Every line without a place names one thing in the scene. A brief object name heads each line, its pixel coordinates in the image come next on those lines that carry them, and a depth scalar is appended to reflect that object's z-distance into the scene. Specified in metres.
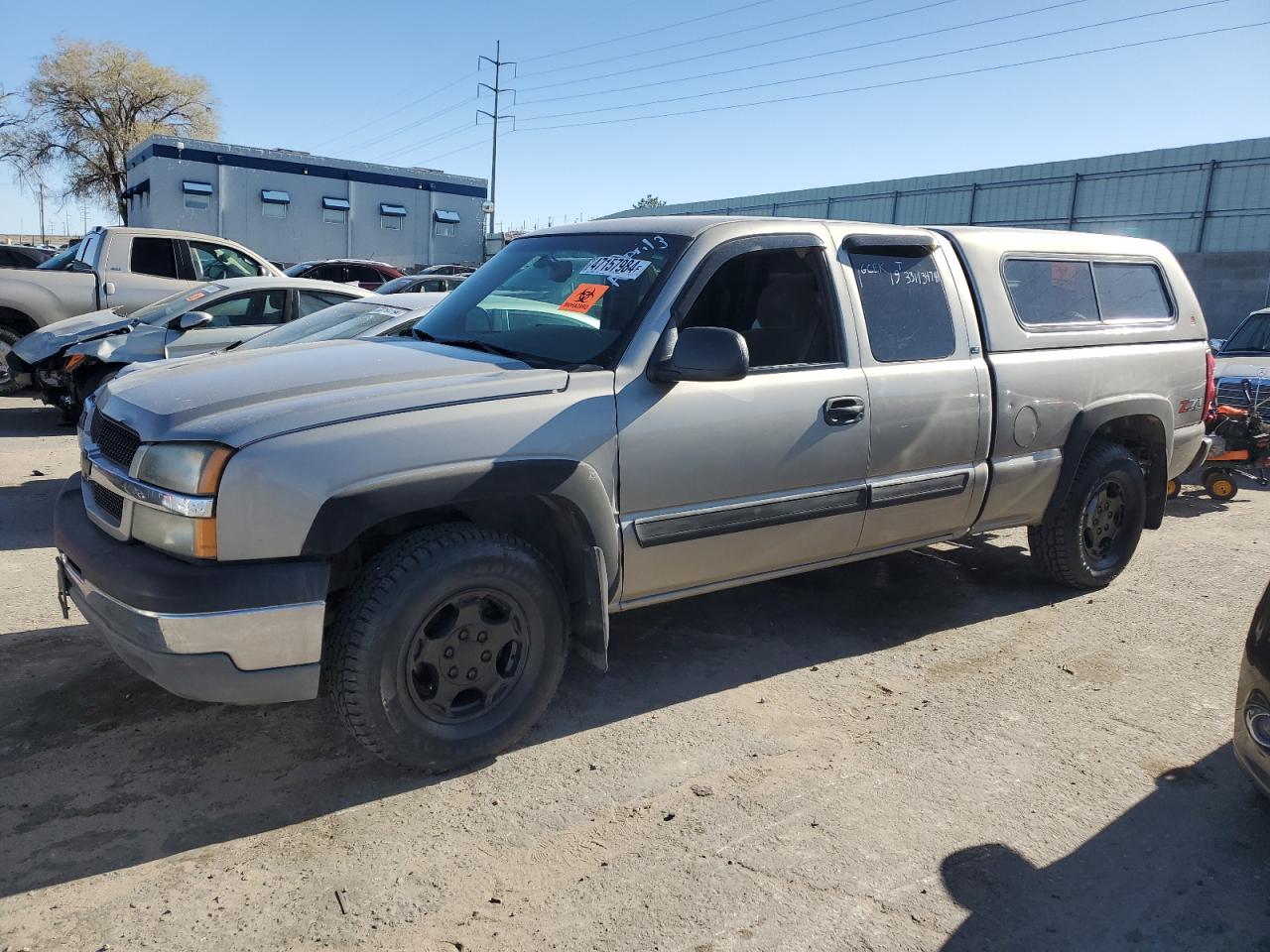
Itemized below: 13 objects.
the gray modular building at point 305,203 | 35.25
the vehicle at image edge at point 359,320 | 6.02
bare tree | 44.50
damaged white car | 7.98
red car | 19.48
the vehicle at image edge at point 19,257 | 14.82
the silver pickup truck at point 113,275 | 10.10
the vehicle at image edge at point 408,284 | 12.94
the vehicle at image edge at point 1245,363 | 8.70
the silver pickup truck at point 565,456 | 2.79
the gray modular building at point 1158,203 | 19.05
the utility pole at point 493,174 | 44.39
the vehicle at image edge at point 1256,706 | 2.78
